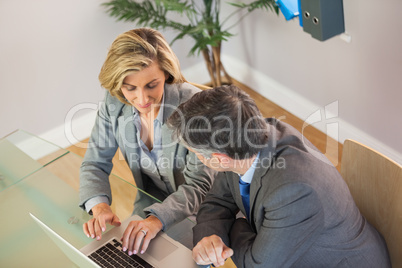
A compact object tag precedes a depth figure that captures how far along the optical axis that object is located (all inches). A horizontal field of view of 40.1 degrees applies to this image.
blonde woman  78.6
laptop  68.8
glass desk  77.9
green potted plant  136.9
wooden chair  71.3
